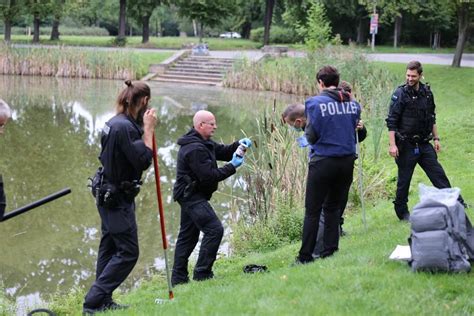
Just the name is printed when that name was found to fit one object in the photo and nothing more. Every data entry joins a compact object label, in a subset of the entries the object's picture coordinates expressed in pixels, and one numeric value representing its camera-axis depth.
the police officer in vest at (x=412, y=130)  6.93
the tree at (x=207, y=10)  40.62
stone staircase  31.46
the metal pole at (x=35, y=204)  4.71
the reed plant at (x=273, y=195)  8.09
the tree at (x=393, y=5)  25.95
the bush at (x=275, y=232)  7.97
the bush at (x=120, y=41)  40.52
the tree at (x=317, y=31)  25.54
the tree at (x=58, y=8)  40.03
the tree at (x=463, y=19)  23.88
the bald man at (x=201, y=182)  5.79
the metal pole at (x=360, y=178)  6.96
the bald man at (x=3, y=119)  4.59
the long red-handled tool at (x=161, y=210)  5.41
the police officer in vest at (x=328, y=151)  5.68
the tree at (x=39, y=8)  39.47
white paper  5.33
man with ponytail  5.04
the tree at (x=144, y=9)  43.09
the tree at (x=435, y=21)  42.13
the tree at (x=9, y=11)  39.19
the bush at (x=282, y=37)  48.03
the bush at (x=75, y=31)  63.78
